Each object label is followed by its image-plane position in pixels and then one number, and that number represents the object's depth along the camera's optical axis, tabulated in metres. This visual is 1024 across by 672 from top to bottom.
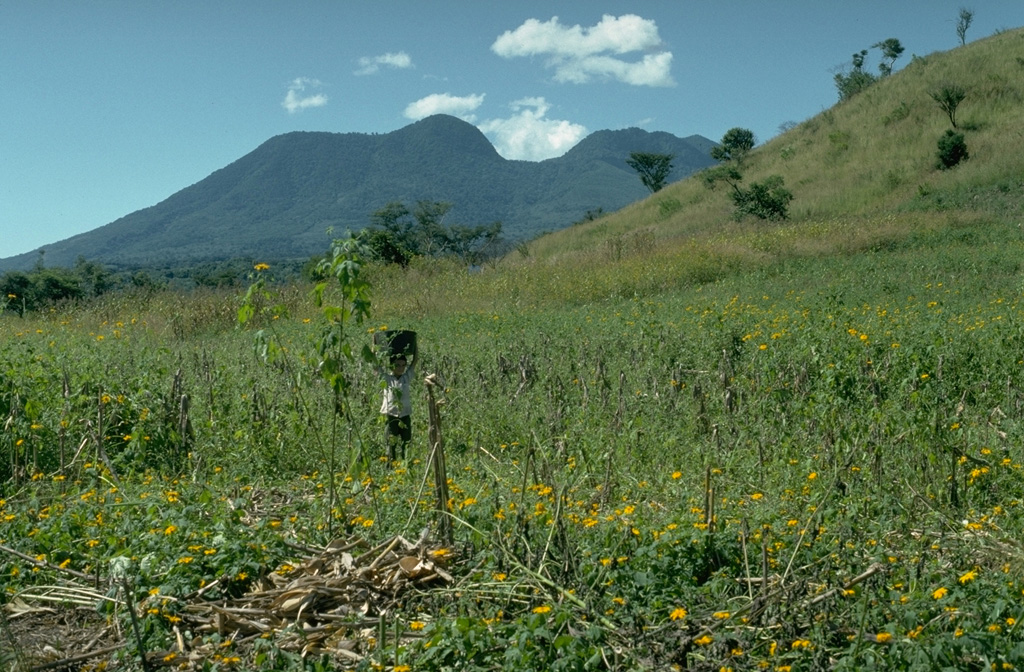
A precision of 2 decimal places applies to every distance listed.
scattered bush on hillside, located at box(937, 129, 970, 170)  32.00
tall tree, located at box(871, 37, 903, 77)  58.44
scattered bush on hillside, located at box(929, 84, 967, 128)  36.78
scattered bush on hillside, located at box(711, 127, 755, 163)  54.50
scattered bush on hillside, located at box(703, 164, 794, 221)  29.20
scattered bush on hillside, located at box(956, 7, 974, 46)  56.54
